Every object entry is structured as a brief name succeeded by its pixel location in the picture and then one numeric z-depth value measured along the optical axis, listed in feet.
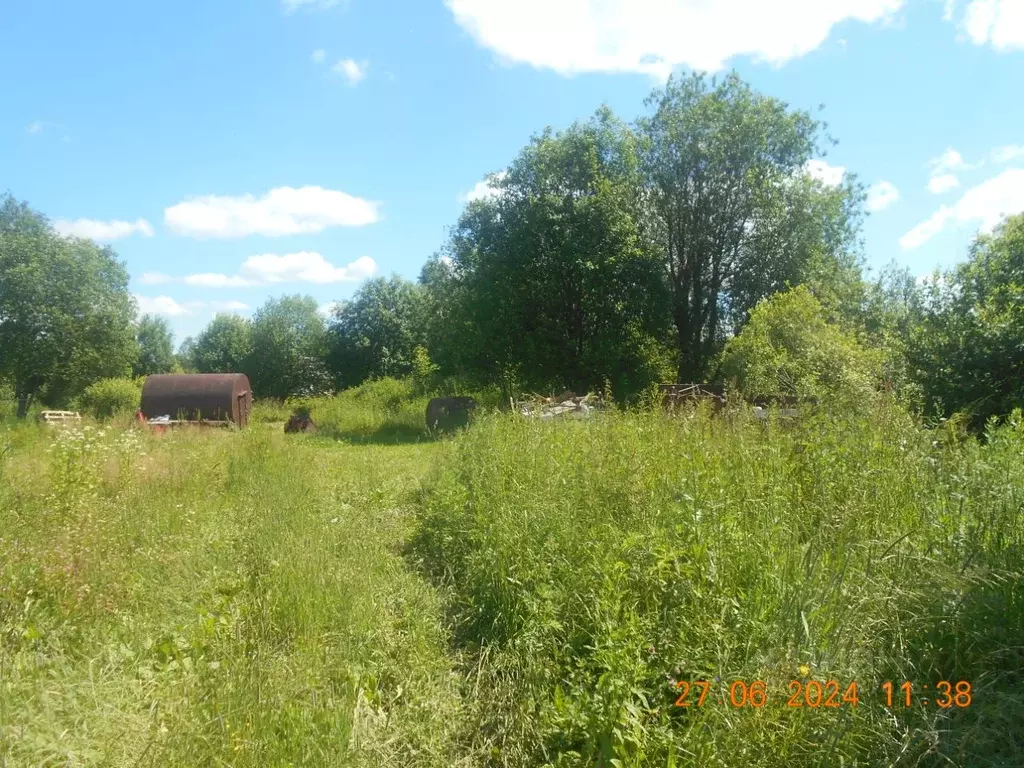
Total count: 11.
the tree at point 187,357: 200.64
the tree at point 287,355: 151.12
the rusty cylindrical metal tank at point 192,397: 61.67
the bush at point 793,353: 34.86
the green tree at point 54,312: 83.97
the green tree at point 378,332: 137.49
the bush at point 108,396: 88.12
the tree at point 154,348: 192.85
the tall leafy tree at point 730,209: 68.44
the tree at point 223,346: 172.55
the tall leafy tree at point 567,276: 63.46
